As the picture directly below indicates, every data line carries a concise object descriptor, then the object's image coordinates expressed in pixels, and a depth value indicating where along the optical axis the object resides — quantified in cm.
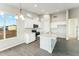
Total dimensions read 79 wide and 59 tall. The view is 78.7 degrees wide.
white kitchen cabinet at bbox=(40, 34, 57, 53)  258
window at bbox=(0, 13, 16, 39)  300
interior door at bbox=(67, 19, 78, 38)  471
